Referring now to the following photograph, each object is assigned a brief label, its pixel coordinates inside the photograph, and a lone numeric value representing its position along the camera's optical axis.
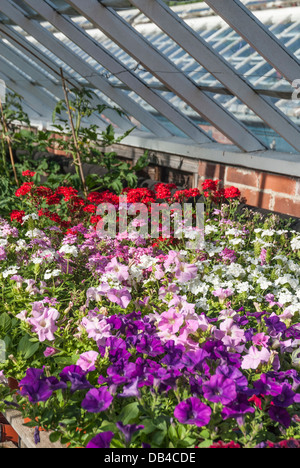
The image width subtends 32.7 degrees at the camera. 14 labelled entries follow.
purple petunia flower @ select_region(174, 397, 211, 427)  1.18
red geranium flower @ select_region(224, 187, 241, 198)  3.06
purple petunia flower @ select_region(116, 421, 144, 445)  1.15
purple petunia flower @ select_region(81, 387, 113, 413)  1.23
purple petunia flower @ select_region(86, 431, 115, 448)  1.14
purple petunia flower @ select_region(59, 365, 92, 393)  1.30
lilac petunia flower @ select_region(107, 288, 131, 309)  1.79
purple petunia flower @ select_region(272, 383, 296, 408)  1.28
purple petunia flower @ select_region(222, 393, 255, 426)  1.20
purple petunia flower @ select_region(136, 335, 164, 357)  1.47
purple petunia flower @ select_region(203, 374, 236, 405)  1.22
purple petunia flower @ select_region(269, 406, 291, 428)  1.26
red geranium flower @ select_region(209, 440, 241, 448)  1.12
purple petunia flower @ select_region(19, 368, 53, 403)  1.27
